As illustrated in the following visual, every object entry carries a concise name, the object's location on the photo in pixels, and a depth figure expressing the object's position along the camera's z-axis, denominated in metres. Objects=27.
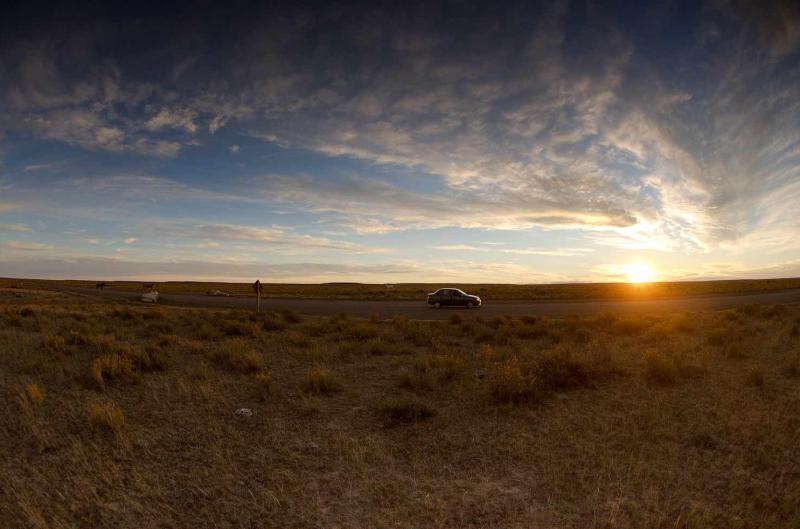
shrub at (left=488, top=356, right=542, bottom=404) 7.57
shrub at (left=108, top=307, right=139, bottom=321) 20.42
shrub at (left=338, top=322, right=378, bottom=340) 14.92
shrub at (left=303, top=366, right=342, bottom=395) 8.44
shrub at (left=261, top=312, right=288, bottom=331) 18.09
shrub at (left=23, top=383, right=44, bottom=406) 7.29
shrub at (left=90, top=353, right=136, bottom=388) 8.75
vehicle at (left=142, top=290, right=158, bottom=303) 42.39
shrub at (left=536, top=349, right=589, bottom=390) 8.49
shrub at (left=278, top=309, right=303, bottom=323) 21.55
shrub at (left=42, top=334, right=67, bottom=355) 11.41
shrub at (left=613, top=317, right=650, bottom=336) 16.03
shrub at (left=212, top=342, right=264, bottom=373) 10.02
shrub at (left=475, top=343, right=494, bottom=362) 11.37
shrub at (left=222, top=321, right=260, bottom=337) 15.65
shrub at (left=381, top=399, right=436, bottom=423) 6.92
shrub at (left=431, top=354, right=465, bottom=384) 9.34
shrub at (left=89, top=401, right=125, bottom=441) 6.13
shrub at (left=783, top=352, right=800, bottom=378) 9.00
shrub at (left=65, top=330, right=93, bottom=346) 12.59
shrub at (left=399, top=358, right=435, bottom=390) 8.62
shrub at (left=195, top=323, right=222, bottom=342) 14.86
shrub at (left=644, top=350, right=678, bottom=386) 8.65
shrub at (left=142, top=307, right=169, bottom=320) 20.67
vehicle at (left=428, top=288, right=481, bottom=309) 34.91
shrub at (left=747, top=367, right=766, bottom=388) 8.27
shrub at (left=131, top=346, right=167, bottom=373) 9.95
